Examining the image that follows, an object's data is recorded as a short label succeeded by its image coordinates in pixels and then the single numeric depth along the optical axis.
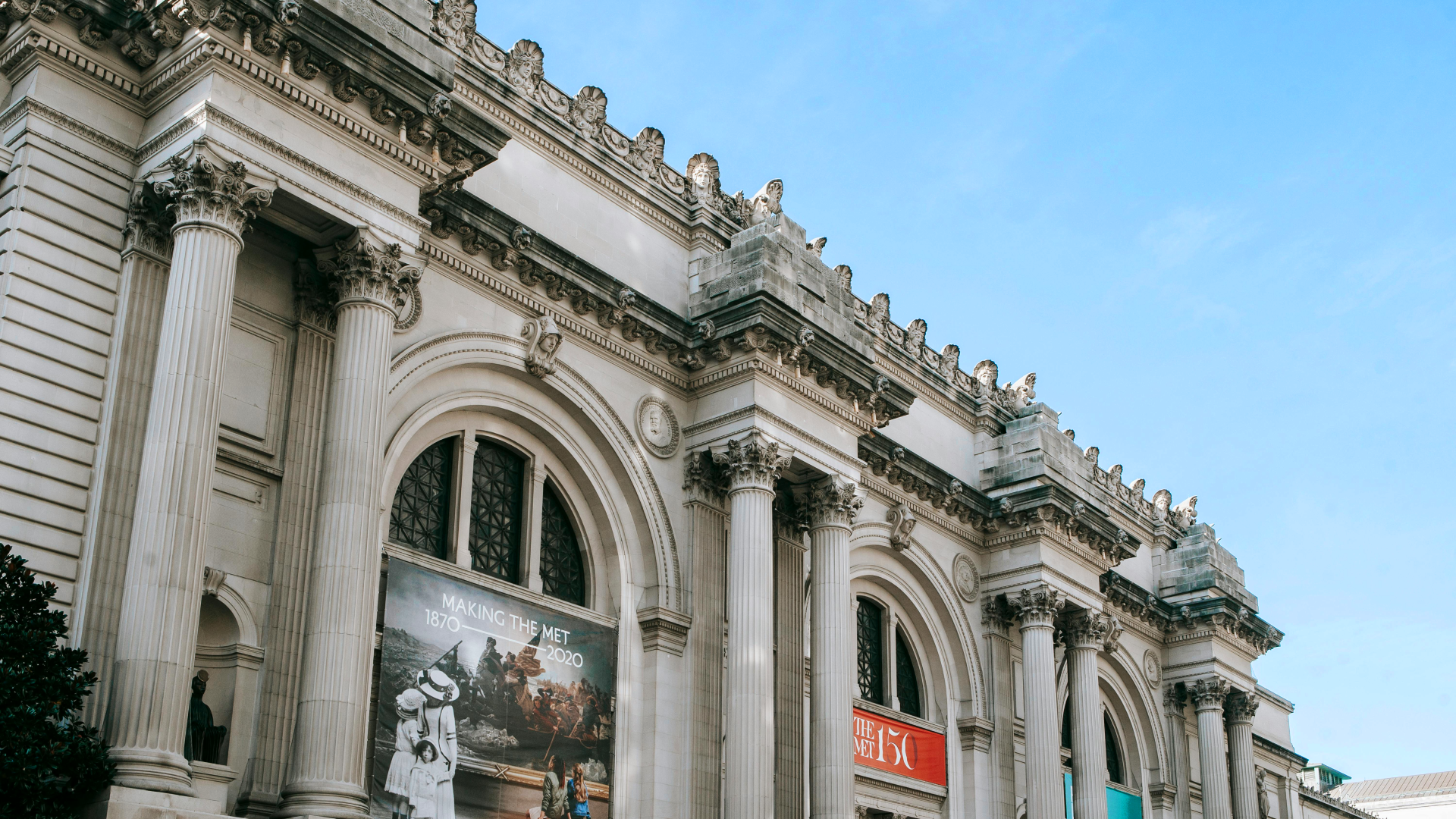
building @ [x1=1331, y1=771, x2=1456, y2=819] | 88.19
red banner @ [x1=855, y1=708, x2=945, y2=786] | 30.16
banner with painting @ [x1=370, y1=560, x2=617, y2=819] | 20.94
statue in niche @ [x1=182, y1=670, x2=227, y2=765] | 17.81
